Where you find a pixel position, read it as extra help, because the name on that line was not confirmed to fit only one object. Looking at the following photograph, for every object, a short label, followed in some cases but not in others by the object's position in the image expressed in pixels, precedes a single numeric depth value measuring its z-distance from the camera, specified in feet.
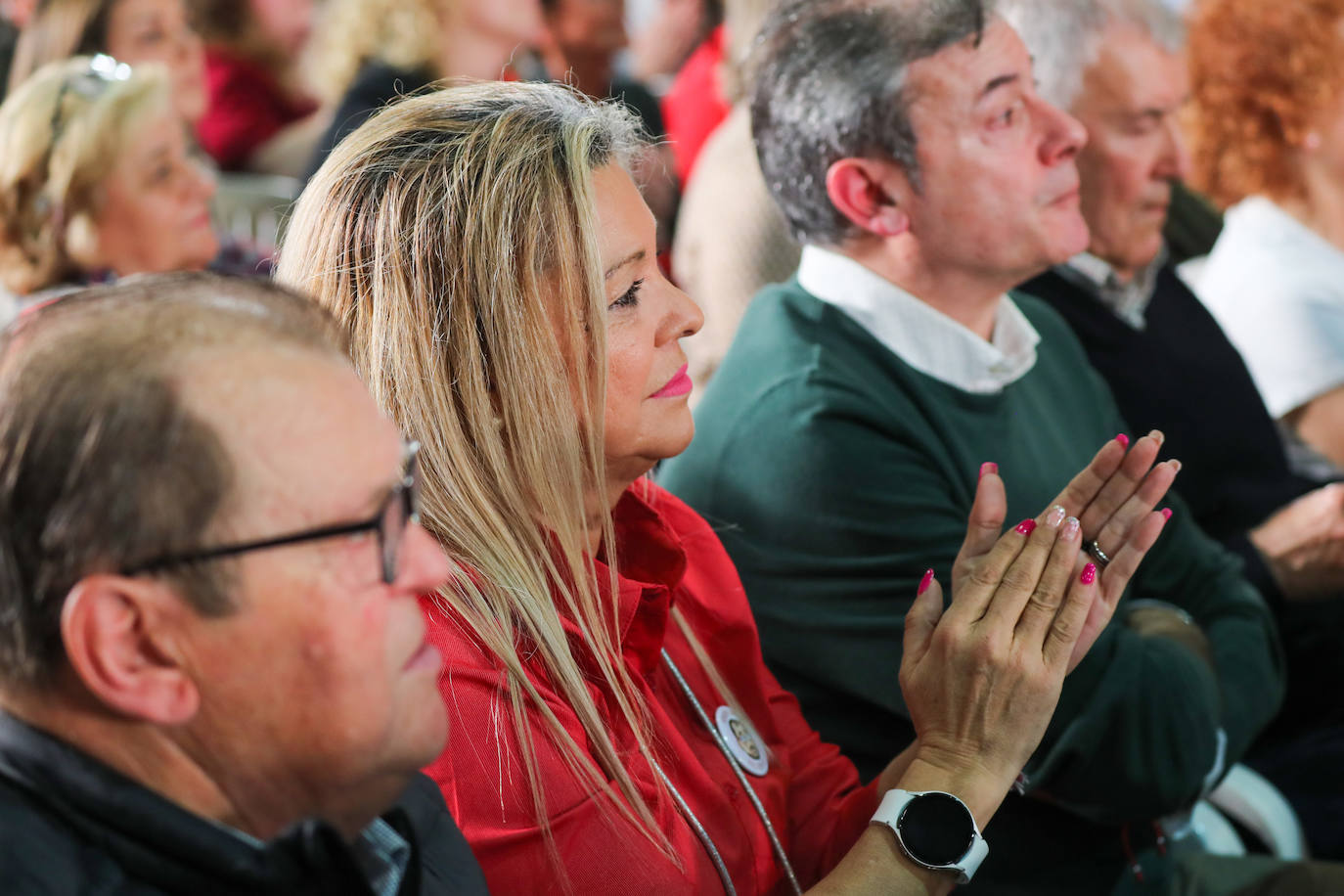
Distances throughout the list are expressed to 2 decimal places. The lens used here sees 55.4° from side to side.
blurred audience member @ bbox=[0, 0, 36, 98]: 11.39
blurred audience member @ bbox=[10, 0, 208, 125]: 10.07
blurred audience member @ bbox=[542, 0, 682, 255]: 13.05
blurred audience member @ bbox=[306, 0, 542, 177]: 11.01
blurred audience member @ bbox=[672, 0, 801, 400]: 8.57
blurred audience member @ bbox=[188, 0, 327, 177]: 13.61
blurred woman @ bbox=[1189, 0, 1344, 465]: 7.87
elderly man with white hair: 6.98
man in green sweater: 5.05
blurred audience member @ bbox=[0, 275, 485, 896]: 2.43
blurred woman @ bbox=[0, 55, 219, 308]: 7.98
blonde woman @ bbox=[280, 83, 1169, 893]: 3.55
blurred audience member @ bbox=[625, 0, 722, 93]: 16.16
